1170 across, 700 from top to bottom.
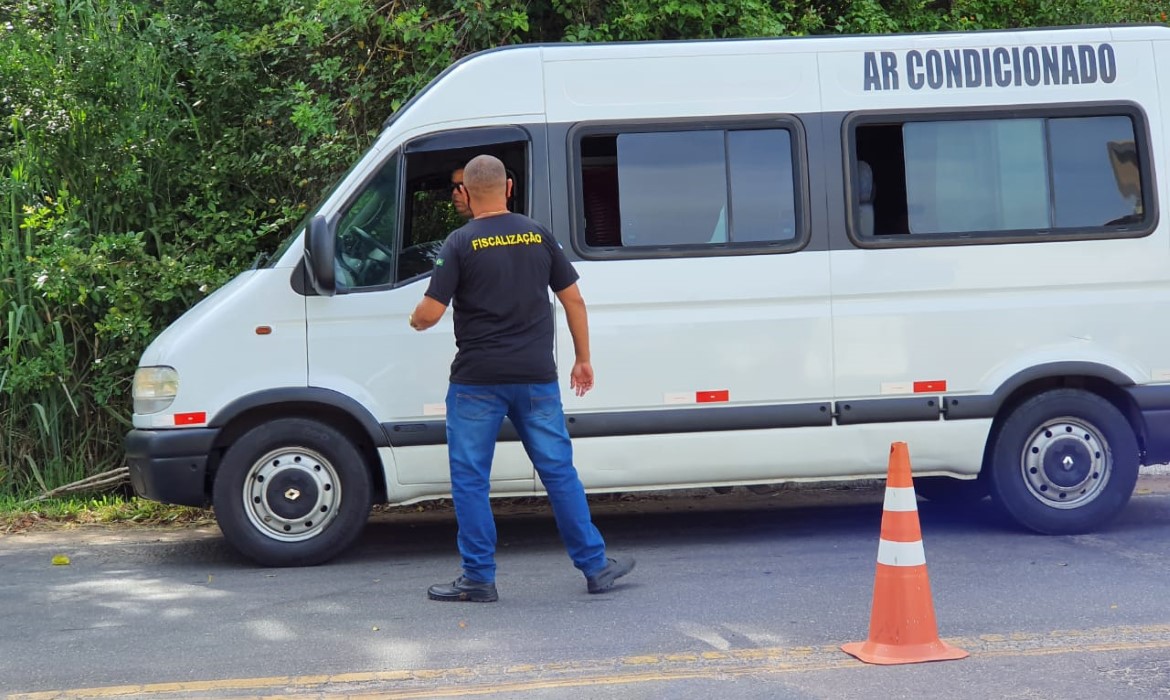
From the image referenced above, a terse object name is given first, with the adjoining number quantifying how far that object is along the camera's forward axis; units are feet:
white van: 22.81
